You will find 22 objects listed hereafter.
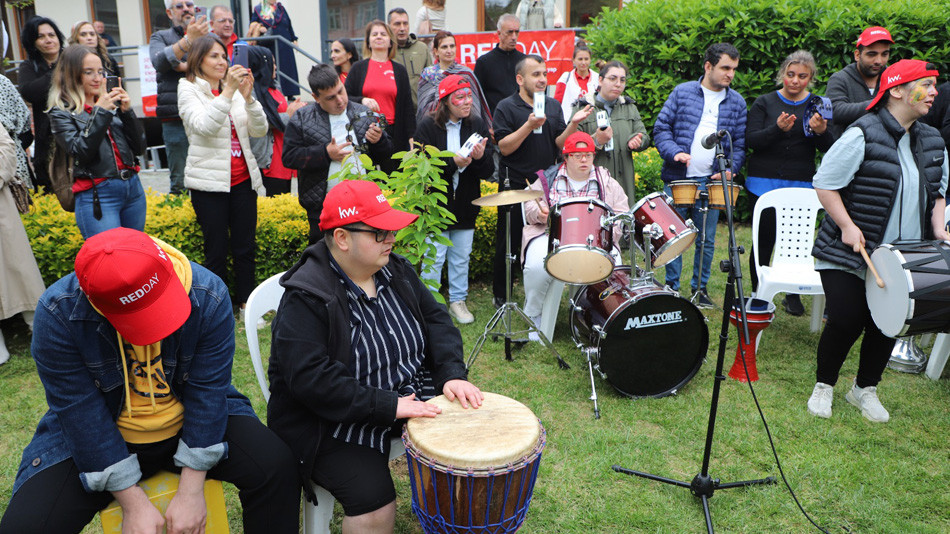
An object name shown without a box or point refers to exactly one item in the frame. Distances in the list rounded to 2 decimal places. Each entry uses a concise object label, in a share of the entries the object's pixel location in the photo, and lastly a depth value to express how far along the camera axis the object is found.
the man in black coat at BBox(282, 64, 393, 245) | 5.15
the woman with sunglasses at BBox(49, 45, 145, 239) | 4.52
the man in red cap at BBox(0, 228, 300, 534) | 2.19
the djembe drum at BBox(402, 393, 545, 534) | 2.43
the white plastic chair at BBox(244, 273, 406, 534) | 2.78
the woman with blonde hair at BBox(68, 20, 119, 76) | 6.57
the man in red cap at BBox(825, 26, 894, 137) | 5.27
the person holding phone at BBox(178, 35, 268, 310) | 4.98
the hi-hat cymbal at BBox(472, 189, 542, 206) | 4.46
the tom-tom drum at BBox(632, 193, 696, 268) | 4.54
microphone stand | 3.13
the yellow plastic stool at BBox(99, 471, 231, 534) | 2.40
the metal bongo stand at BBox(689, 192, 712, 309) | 4.93
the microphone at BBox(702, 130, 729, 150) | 3.39
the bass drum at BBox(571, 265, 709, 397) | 4.34
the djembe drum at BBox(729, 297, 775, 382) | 4.84
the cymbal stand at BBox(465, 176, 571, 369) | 4.94
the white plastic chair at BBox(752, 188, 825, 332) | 5.29
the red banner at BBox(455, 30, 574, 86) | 8.69
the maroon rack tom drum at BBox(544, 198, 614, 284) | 4.36
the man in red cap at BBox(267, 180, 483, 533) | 2.60
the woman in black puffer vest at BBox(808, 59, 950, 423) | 3.93
